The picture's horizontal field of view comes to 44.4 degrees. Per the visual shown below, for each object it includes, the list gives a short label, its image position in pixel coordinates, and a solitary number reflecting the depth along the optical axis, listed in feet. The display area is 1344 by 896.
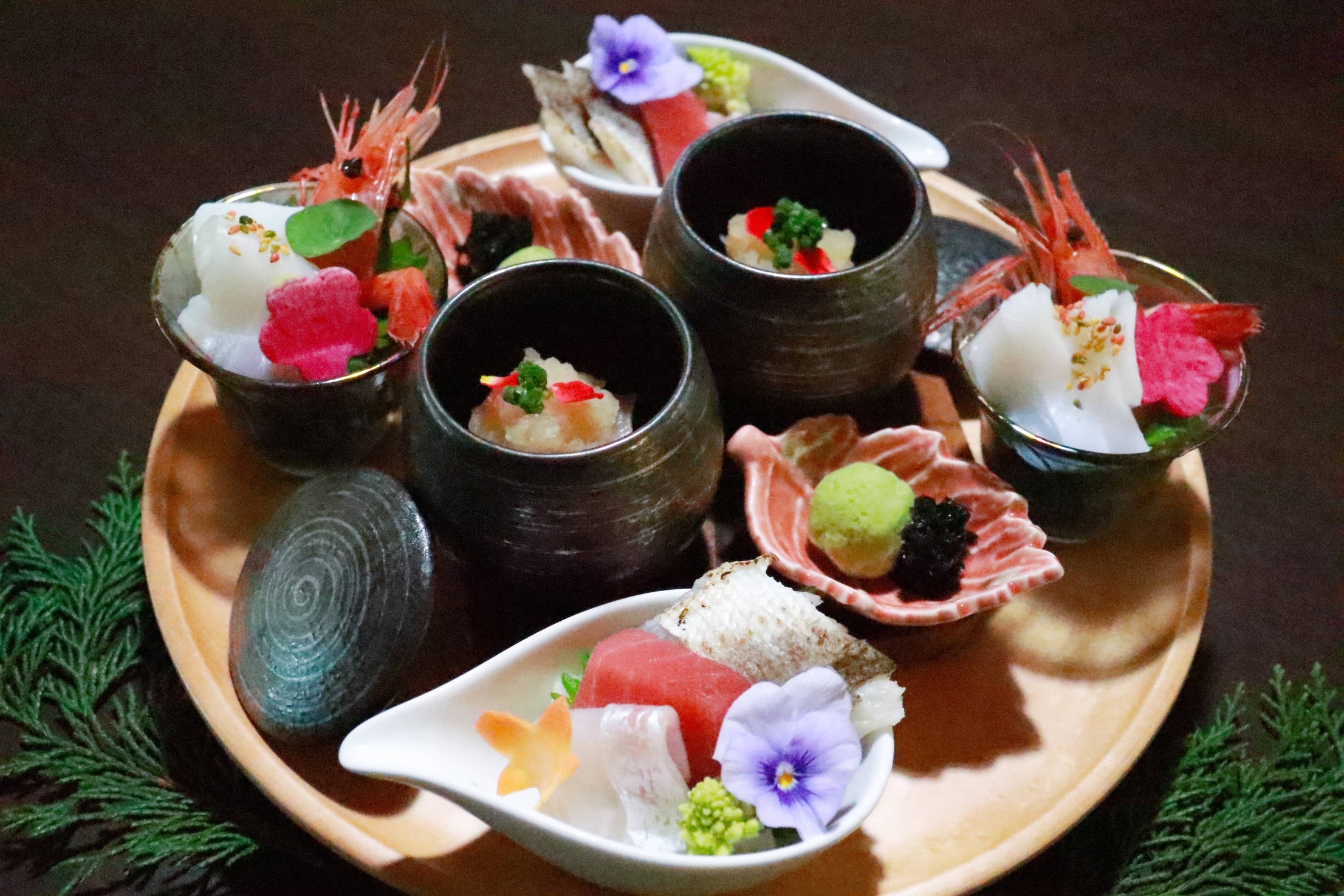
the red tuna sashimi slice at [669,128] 1.84
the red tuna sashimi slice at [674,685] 1.31
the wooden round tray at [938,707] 1.35
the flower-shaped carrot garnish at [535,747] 1.28
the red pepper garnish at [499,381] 1.46
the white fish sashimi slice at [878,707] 1.30
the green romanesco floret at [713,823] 1.26
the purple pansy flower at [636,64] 1.84
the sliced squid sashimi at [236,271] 1.51
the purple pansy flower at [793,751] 1.26
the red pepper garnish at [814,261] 1.59
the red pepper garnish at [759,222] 1.61
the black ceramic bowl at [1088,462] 1.49
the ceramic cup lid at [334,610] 1.36
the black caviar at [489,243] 1.71
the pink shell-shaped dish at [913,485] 1.42
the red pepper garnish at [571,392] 1.45
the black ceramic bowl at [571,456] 1.35
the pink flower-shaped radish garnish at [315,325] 1.49
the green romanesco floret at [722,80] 1.90
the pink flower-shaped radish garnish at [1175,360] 1.53
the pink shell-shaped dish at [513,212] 1.72
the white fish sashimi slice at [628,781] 1.28
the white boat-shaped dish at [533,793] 1.23
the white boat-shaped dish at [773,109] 1.79
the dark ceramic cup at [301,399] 1.50
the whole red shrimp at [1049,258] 1.62
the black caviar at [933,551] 1.45
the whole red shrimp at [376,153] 1.62
